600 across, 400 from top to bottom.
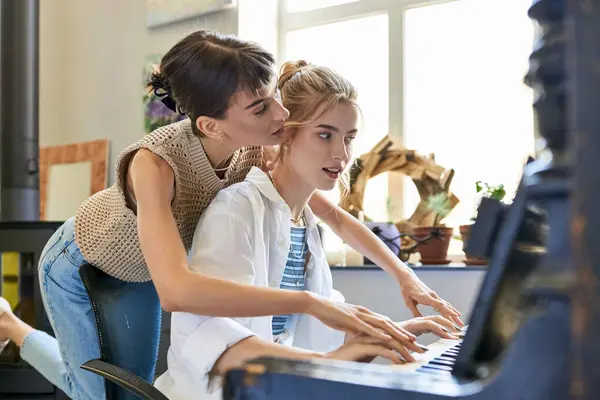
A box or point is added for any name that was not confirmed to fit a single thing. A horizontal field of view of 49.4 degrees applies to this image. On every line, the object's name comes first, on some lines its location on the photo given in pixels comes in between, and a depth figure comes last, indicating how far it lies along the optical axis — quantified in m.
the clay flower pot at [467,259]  2.21
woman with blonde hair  0.81
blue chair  1.20
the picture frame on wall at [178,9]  2.85
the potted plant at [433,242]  2.32
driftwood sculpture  2.45
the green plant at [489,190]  2.19
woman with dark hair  0.94
